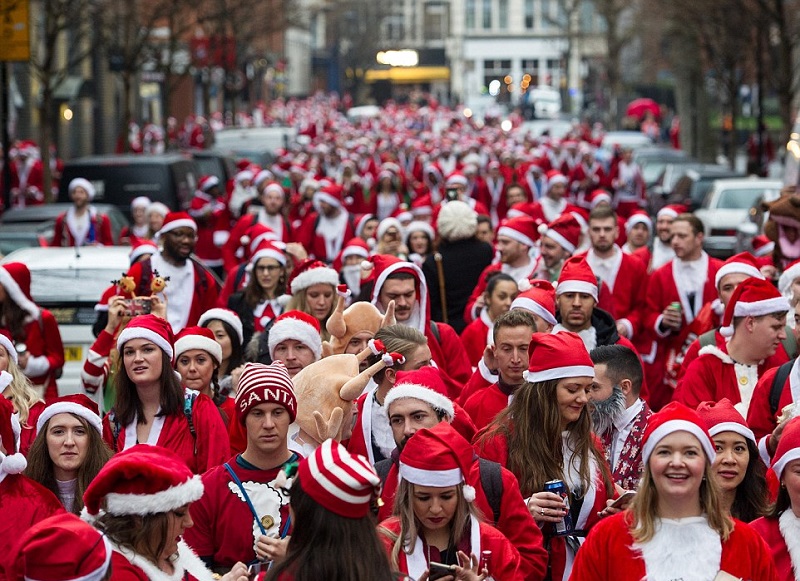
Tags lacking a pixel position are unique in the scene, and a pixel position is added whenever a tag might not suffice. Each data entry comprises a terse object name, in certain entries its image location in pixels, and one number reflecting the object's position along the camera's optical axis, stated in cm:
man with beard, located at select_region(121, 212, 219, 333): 1142
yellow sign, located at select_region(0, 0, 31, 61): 2275
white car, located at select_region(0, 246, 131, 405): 1189
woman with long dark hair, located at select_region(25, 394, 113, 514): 649
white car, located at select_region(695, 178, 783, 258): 2244
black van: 2131
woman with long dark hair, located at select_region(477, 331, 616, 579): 622
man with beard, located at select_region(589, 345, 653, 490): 678
